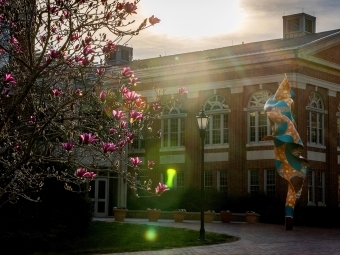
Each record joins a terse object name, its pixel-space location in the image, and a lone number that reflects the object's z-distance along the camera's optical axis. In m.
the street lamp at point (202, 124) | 23.80
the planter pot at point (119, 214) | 33.28
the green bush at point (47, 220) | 23.31
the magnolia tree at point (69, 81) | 10.38
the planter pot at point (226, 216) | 34.50
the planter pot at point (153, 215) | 33.94
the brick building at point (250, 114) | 41.28
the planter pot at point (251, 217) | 34.09
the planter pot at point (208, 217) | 33.56
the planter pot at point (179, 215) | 34.06
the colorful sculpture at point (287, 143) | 29.92
